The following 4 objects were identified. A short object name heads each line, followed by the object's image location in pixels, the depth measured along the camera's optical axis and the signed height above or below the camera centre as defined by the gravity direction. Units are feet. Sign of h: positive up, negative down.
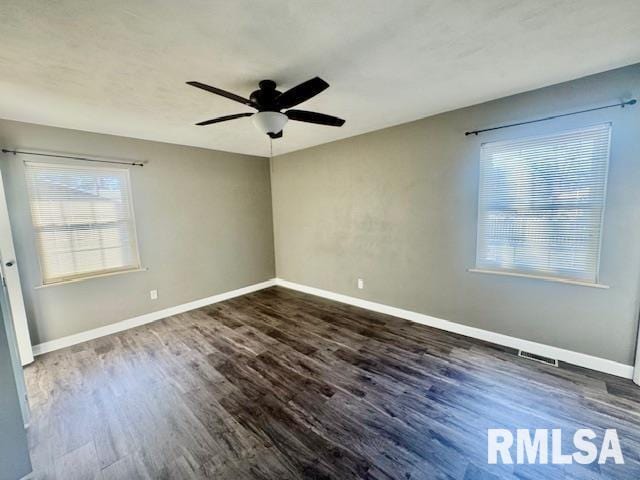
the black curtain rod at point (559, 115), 6.46 +2.49
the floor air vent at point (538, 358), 7.66 -4.79
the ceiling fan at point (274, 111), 5.87 +2.52
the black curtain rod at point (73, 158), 8.51 +2.25
